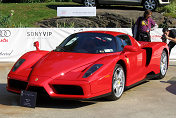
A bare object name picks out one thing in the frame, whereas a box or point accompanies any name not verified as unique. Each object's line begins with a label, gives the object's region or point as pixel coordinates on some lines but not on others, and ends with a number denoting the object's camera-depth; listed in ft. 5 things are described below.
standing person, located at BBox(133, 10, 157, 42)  35.42
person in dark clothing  36.91
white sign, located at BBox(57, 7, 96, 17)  59.98
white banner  42.83
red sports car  20.65
